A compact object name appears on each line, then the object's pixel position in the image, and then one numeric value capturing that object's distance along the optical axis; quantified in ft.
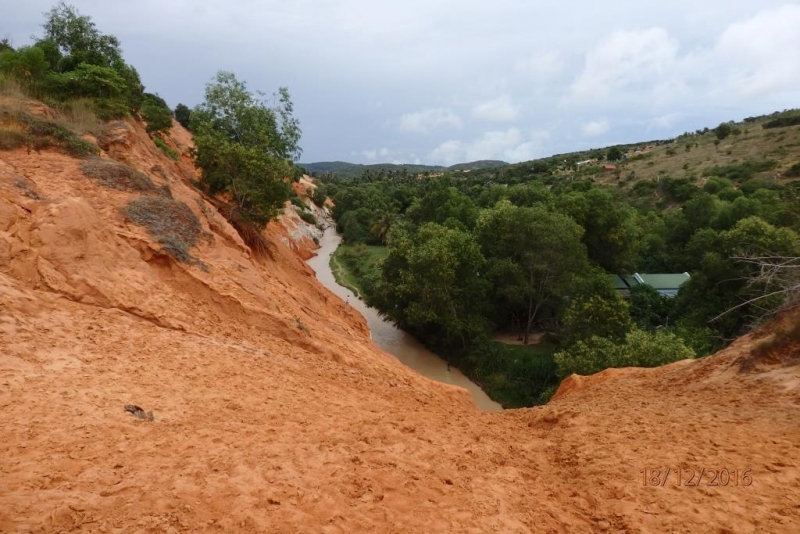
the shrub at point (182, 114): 187.73
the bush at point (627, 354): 51.98
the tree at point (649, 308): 86.42
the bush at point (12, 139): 38.83
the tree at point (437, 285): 82.12
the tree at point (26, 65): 53.67
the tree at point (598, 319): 66.95
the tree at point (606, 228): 107.24
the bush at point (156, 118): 105.49
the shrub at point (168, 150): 85.77
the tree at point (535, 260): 85.56
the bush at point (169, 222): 36.52
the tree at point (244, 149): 67.87
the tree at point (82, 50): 62.69
